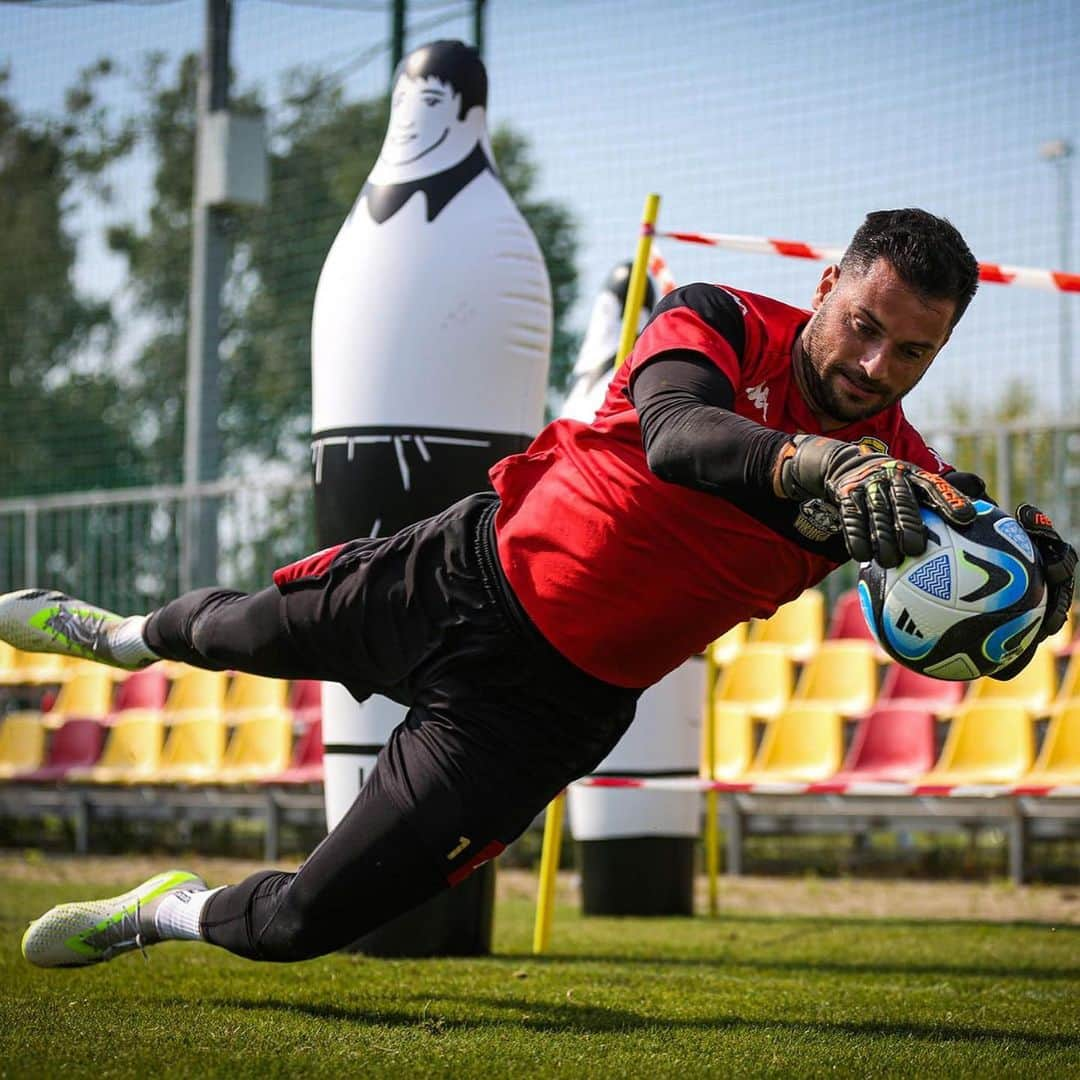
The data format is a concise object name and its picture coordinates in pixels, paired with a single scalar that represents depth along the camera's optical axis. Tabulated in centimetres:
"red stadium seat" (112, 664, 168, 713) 1242
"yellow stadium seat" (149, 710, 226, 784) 1120
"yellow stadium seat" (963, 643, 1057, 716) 866
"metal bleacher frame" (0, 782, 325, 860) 1042
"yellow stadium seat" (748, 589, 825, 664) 991
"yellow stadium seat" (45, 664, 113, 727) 1248
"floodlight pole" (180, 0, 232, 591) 1362
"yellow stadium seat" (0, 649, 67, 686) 1298
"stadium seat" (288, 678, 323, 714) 1130
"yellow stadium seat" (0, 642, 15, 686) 1306
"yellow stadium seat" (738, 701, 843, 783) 904
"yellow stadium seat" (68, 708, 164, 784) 1130
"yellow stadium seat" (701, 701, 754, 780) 940
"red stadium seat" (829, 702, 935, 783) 873
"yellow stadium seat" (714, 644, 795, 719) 971
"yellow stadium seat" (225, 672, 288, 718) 1141
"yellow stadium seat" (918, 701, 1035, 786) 827
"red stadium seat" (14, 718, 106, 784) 1197
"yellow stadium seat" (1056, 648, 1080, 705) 830
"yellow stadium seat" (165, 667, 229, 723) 1177
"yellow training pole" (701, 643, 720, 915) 696
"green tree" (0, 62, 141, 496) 2242
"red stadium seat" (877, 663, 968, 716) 892
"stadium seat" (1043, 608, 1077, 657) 878
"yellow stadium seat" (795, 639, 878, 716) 933
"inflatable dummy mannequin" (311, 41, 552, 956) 521
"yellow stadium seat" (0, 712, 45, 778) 1218
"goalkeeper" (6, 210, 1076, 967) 307
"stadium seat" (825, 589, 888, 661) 978
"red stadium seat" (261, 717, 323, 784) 1058
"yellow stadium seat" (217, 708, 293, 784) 1077
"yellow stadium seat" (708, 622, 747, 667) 1010
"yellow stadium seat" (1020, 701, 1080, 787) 795
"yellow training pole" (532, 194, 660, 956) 554
